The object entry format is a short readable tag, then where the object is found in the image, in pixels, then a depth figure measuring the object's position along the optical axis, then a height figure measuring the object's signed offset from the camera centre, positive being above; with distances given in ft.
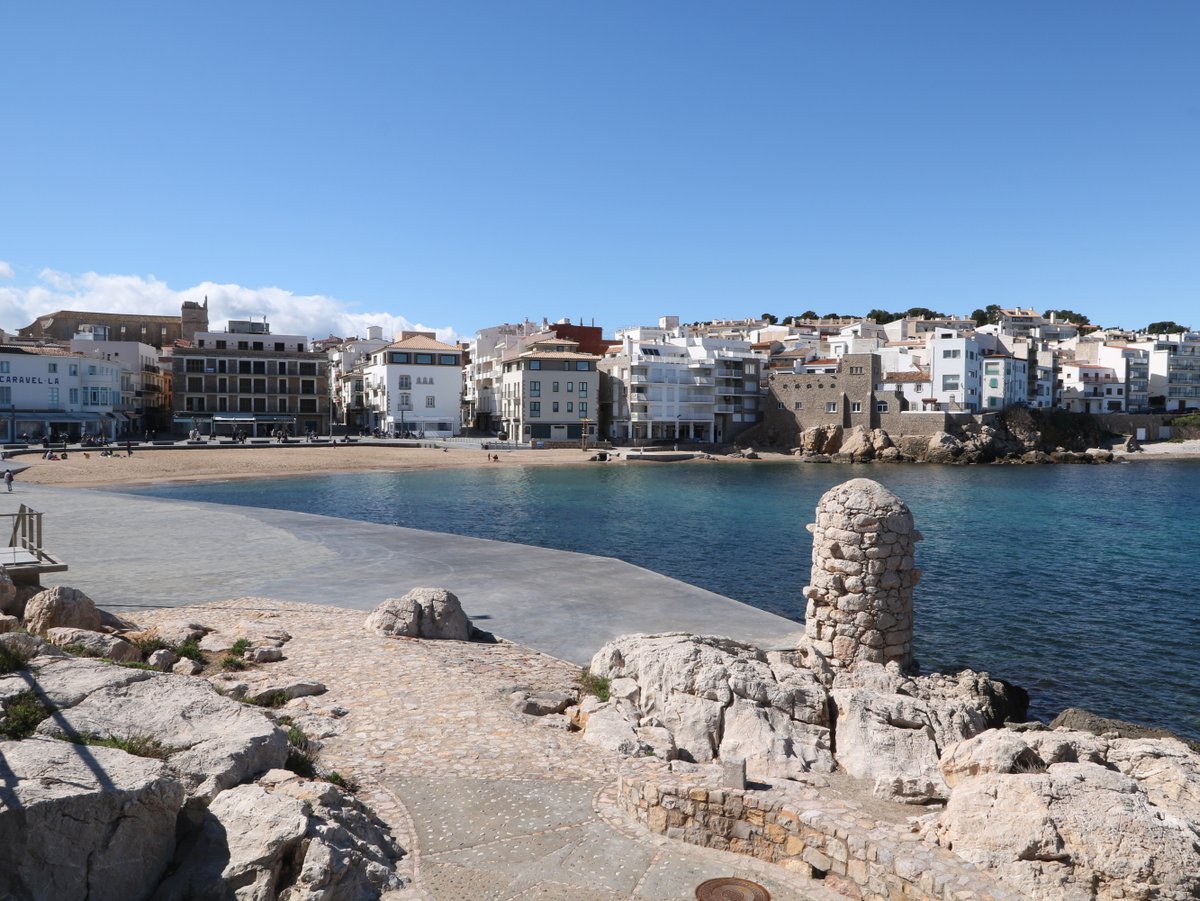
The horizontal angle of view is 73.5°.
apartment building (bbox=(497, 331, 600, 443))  318.04 +12.88
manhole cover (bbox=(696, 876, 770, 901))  24.12 -14.11
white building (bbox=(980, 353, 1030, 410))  334.24 +19.28
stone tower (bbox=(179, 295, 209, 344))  401.08 +52.24
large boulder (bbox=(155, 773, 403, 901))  20.99 -11.79
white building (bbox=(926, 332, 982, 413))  323.57 +22.22
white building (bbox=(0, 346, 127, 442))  264.31 +9.38
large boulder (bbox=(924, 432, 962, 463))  295.28 -7.81
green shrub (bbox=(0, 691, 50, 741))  23.45 -9.00
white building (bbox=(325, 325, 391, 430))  394.73 +24.00
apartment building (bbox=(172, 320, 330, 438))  313.53 +15.83
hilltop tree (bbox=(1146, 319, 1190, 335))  599.16 +77.73
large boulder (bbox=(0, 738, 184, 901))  18.62 -9.89
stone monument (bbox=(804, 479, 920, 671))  47.39 -8.81
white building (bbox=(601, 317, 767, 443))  330.95 +16.04
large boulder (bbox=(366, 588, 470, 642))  50.03 -12.19
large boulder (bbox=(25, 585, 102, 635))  41.42 -9.92
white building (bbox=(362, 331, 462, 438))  333.01 +15.43
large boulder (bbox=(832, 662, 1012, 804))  30.86 -13.89
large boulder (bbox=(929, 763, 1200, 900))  22.03 -11.75
